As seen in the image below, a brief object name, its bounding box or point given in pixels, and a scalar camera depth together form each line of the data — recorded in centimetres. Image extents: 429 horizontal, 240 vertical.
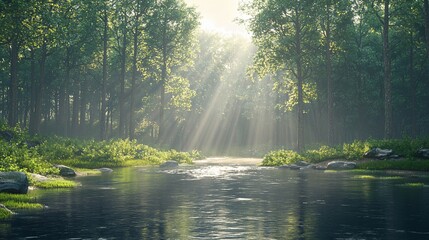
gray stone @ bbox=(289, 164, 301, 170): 4249
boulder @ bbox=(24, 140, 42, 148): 4447
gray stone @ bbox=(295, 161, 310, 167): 4387
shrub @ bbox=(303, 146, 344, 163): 4338
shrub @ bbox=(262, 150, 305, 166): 4716
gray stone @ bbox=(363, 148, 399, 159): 3762
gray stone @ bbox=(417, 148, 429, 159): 3459
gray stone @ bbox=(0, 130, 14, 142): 4195
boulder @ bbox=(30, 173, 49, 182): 2714
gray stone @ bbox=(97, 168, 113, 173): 3992
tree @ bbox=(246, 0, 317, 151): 5384
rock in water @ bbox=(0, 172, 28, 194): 2098
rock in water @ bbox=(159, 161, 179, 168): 4911
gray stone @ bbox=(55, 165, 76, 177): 3347
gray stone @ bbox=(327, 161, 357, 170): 3838
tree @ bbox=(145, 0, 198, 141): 6806
